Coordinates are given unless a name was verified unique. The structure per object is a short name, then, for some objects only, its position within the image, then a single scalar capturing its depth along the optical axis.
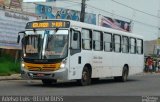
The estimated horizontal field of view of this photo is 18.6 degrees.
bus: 20.92
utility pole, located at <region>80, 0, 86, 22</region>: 35.12
